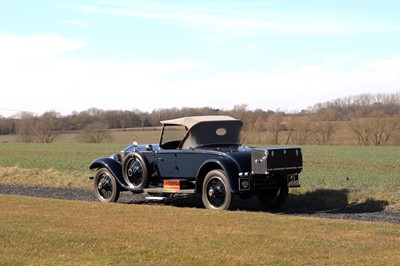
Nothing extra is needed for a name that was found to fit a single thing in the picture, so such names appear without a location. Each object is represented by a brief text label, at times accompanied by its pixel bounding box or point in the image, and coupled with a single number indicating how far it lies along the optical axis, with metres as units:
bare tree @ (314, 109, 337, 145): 69.25
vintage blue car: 13.05
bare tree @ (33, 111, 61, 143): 79.94
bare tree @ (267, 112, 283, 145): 68.06
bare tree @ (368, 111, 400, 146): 66.94
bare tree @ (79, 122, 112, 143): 71.81
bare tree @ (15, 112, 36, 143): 80.38
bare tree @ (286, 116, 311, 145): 69.69
